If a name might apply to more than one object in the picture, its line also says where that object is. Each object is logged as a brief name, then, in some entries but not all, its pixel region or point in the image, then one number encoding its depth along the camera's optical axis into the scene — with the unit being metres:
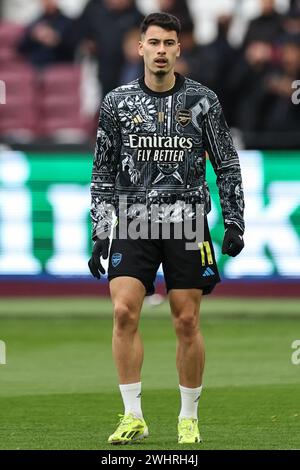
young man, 9.09
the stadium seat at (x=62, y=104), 21.52
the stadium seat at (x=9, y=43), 22.36
